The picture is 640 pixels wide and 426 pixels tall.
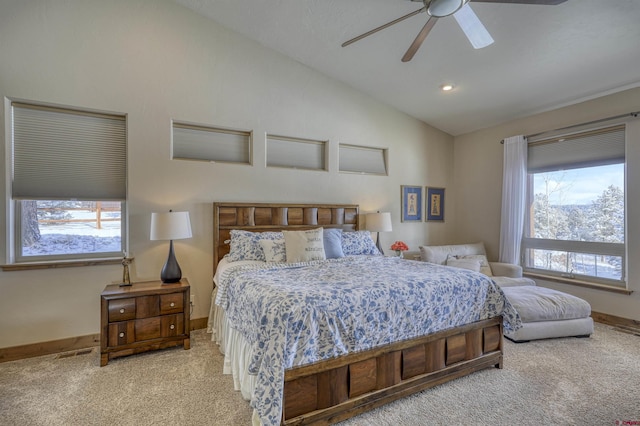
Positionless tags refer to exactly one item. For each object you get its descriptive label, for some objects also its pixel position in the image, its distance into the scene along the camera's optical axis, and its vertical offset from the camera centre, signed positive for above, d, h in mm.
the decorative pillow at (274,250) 3168 -410
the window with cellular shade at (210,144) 3500 +830
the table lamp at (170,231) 2953 -189
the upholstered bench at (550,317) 3066 -1090
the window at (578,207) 3602 +59
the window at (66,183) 2881 +292
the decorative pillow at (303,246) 3143 -362
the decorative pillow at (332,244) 3395 -370
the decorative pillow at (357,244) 3693 -403
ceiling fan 2031 +1434
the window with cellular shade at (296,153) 4012 +820
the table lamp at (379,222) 4266 -146
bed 1741 -817
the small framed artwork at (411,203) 4984 +148
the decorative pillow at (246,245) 3236 -363
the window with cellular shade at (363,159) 4539 +816
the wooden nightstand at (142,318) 2635 -977
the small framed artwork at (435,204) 5266 +138
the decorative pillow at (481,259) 4293 -697
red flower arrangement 4288 -503
